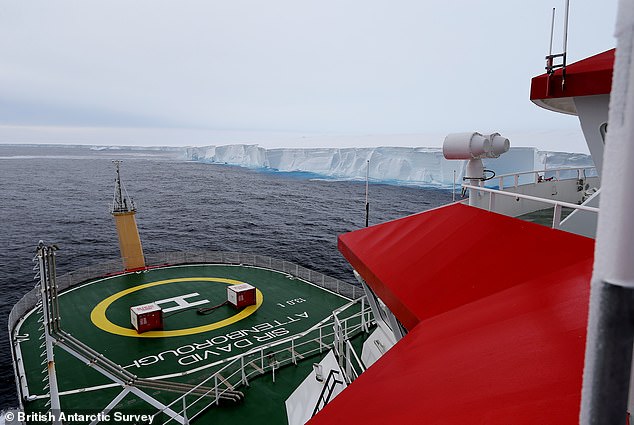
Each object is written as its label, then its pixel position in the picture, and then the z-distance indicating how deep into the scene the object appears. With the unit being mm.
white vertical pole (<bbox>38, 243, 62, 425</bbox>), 9219
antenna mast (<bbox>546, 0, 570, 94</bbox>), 5230
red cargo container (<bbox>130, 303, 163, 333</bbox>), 18547
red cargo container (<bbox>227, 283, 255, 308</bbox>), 21375
